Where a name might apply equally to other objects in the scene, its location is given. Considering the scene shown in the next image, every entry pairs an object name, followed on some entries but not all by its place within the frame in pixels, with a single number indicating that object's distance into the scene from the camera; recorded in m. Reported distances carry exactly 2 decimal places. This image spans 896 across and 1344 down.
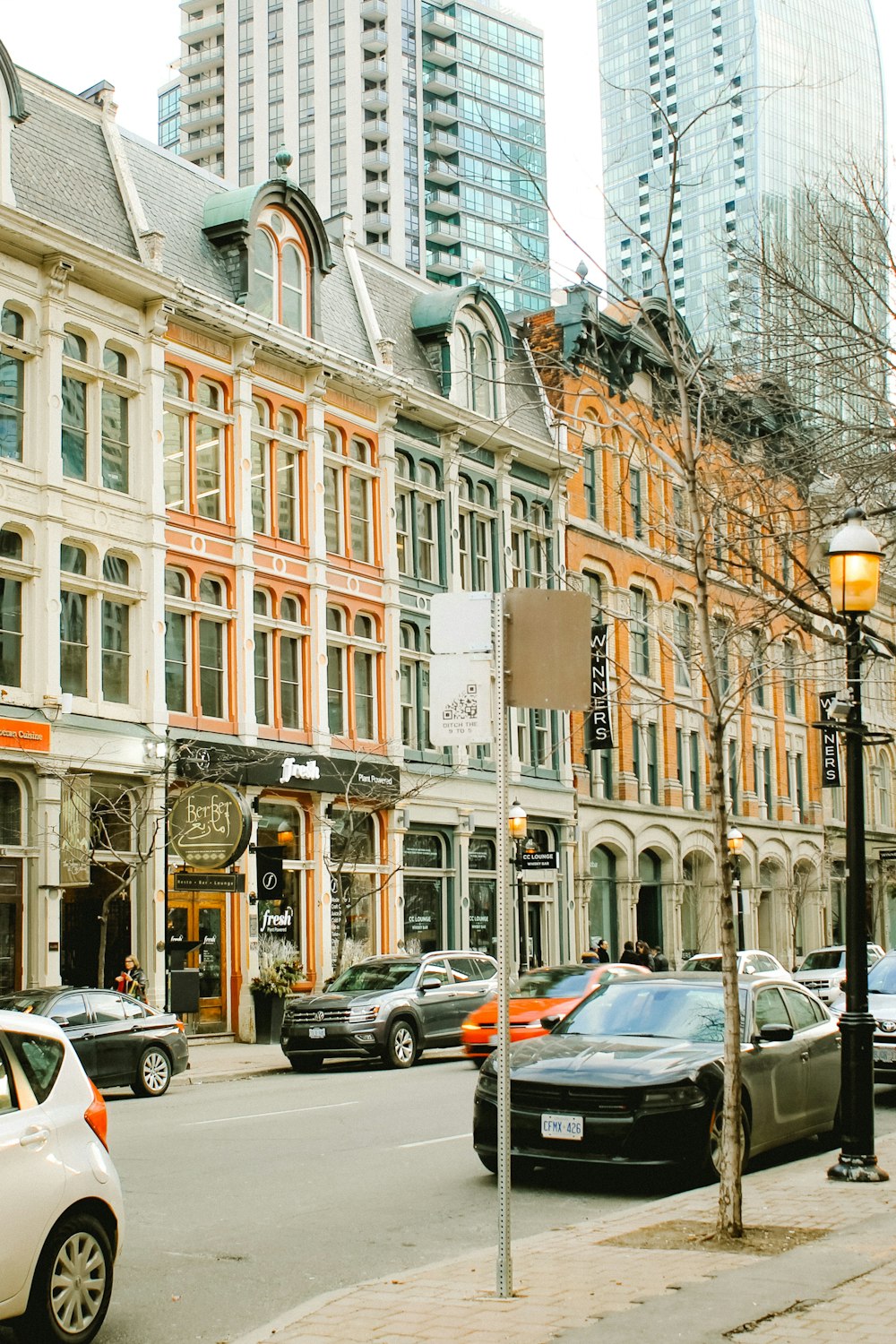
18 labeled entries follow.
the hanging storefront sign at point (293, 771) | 30.56
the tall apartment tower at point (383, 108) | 102.25
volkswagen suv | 24.14
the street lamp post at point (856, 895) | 11.34
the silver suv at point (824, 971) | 32.97
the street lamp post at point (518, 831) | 33.88
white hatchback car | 6.86
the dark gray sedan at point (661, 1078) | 11.62
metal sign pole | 7.29
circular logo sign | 28.20
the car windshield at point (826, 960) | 34.91
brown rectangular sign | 7.75
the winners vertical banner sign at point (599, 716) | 38.56
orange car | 20.94
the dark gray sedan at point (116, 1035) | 20.00
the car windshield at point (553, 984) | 21.91
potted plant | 29.89
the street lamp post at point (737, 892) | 40.34
